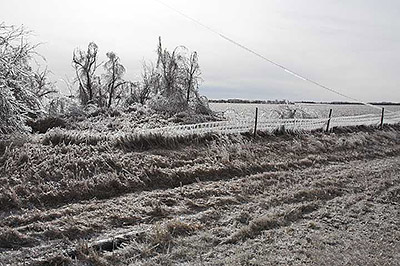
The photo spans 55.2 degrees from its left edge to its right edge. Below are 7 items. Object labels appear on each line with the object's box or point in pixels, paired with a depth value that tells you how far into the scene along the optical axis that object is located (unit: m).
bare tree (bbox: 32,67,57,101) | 23.51
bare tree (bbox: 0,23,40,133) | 9.21
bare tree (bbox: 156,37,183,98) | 33.91
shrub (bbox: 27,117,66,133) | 18.90
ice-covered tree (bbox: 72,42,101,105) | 38.34
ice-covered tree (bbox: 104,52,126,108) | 40.62
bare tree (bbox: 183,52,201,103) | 33.59
